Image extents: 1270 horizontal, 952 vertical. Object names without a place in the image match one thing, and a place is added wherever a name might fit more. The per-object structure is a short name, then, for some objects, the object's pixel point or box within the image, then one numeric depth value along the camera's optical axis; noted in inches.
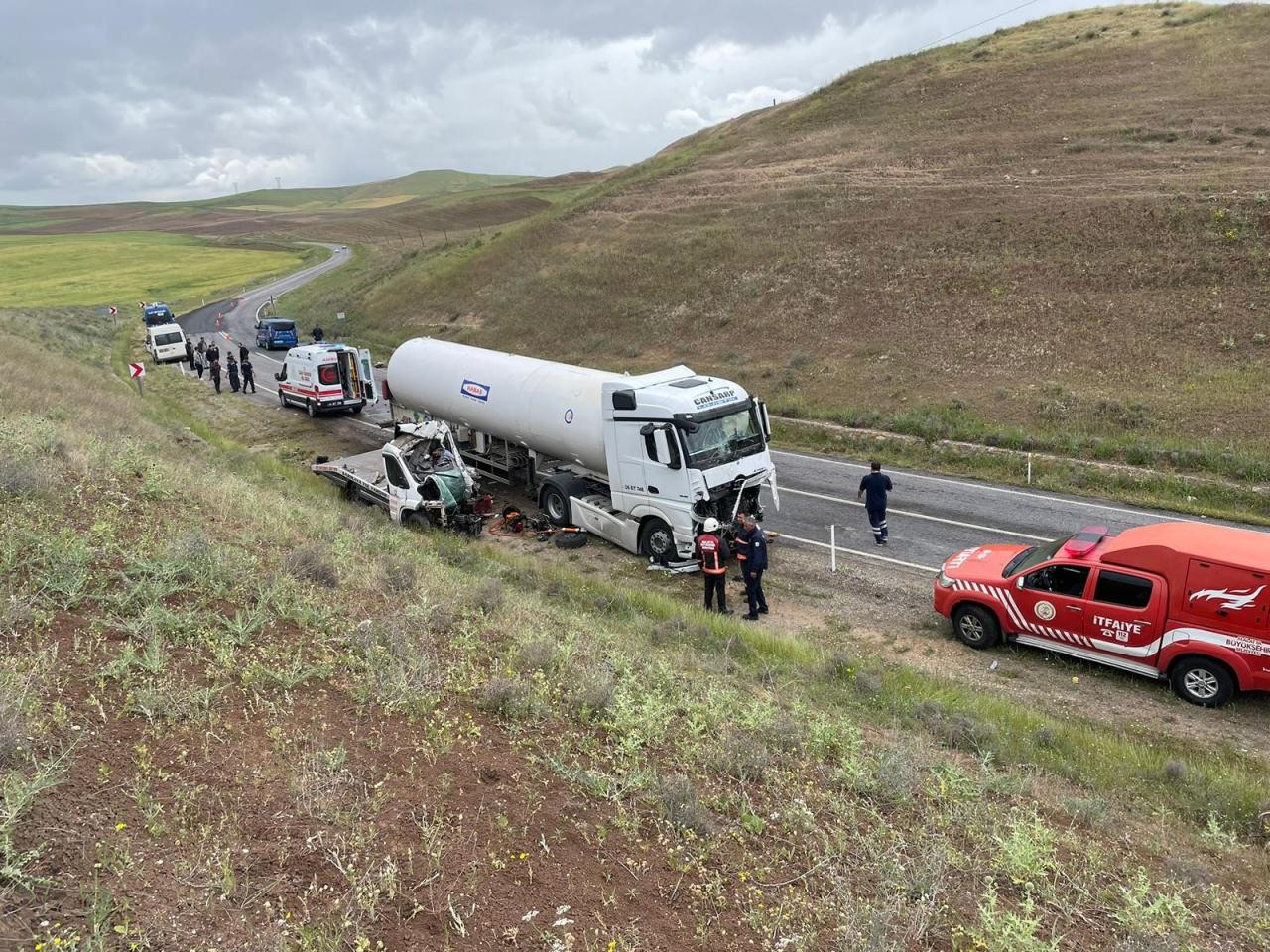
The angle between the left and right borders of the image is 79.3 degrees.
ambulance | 1064.8
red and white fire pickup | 371.6
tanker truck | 555.8
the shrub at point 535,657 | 314.0
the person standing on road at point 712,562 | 498.0
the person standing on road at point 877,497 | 595.8
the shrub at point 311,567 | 371.9
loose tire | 627.8
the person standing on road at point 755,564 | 493.4
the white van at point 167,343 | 1530.5
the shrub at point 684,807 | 223.0
